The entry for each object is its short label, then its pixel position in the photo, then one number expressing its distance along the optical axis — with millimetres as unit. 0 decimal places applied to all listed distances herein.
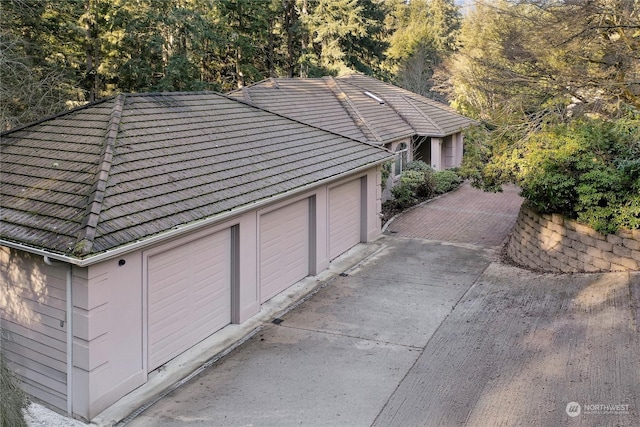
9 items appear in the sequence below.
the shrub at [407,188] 21344
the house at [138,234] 7262
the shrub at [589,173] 10977
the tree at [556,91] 11781
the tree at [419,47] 45288
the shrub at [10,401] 5916
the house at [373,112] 20750
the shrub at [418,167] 24031
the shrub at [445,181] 23938
